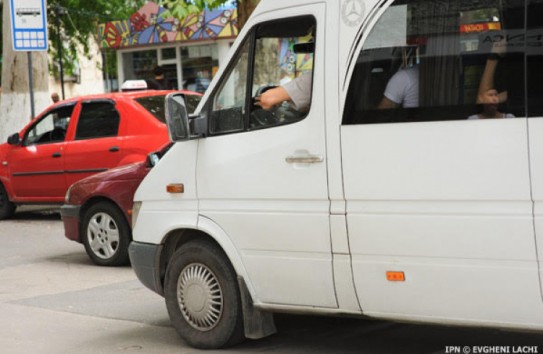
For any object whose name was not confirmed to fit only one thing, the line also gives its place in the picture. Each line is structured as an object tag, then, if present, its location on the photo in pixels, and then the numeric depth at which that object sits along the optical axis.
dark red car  10.64
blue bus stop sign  17.09
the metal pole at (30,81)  17.88
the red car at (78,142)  12.77
